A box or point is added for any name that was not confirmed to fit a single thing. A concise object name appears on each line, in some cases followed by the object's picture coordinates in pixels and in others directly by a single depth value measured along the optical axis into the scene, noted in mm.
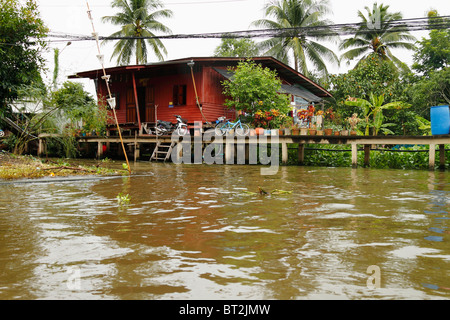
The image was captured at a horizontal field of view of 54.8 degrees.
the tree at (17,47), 16719
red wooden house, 21547
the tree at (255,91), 19453
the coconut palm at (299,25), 31594
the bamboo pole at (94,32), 10867
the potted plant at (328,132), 16703
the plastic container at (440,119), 14828
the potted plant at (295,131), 17406
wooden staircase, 19791
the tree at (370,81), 27259
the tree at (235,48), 40938
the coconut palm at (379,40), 30969
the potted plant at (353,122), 17938
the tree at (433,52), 29594
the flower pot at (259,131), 17672
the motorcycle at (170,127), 19562
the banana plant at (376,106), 20391
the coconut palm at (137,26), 32656
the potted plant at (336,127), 24847
